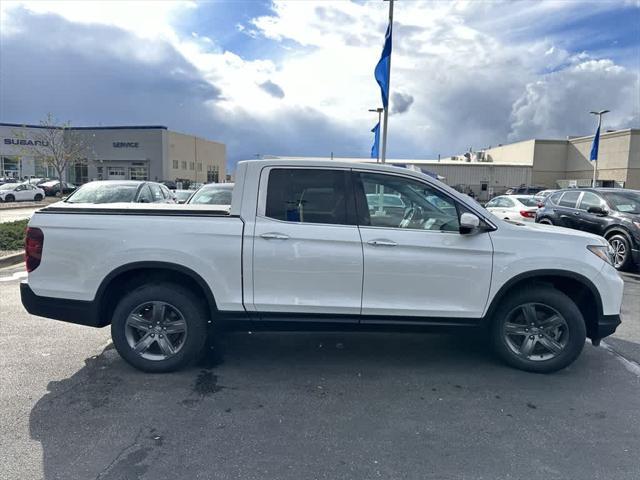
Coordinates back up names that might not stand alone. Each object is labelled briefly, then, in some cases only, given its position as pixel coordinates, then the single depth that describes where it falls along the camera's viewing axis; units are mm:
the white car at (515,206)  14023
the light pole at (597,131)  33047
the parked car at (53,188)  38562
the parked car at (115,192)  10742
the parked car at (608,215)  8852
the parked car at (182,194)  22531
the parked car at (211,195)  10500
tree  34969
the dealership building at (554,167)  49969
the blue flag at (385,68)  14344
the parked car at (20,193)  30327
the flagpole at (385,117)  14238
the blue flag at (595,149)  33031
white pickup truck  3803
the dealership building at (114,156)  58500
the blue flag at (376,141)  20842
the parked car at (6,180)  46475
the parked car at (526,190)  39406
